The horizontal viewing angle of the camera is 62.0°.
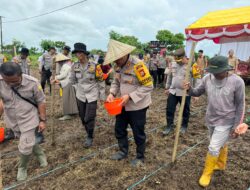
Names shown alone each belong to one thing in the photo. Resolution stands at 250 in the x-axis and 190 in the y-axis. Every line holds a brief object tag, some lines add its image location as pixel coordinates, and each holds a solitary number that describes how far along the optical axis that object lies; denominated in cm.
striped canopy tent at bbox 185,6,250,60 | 517
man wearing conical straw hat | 277
